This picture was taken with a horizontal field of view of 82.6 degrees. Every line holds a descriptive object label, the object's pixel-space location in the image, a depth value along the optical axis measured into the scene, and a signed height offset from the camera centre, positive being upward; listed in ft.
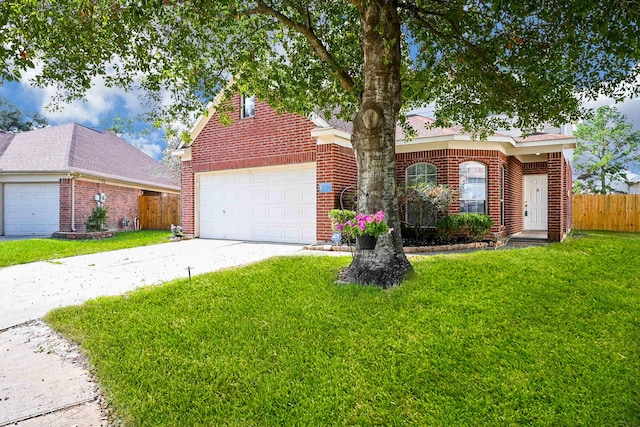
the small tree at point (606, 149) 77.20 +13.53
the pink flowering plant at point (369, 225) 16.07 -0.53
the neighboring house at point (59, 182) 49.44 +4.75
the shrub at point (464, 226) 32.24 -1.21
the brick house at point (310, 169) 33.78 +4.43
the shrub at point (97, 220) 49.80 -0.68
